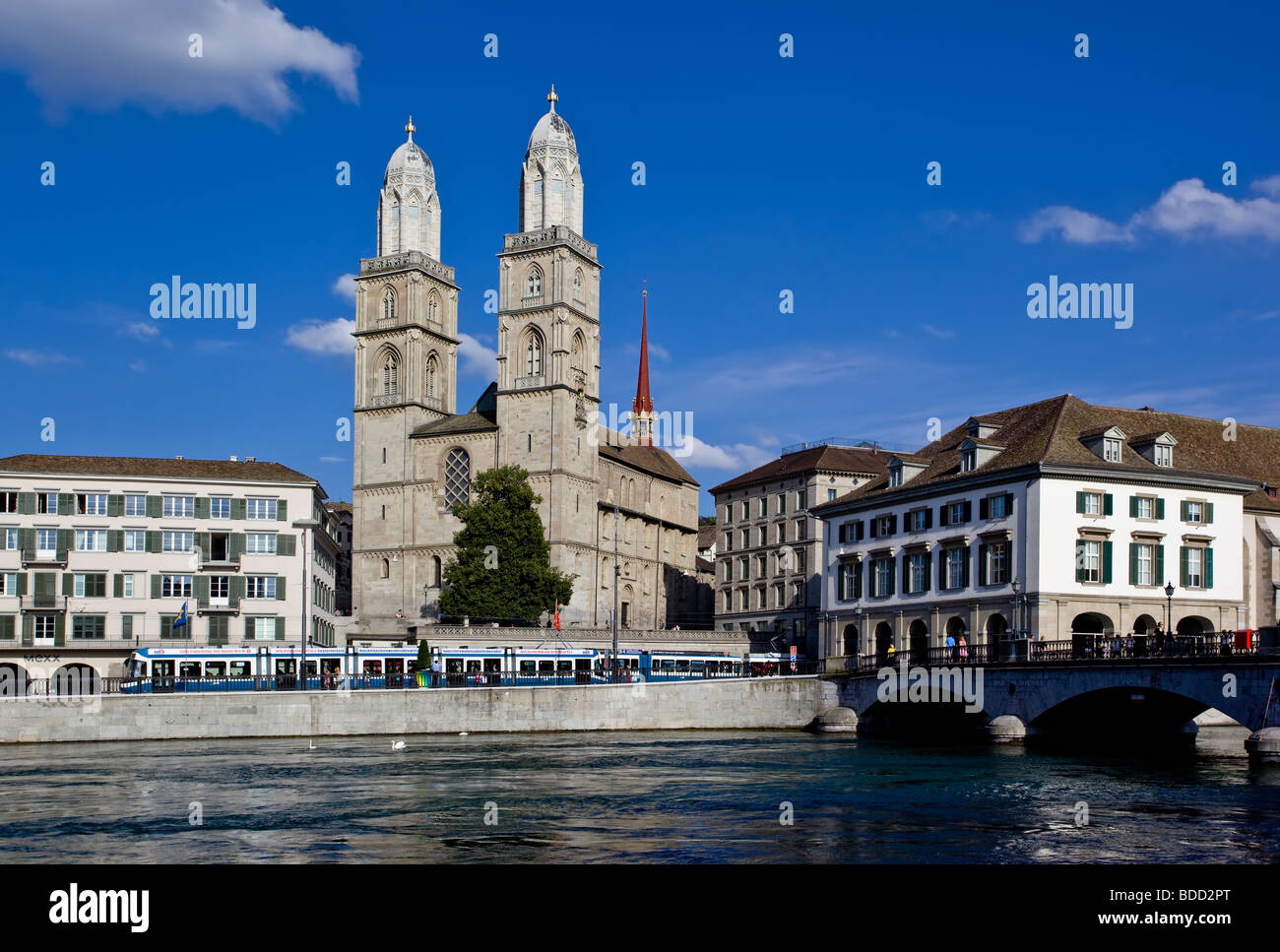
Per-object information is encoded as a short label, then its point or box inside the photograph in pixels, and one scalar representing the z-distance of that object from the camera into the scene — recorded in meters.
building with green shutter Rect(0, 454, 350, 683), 72.00
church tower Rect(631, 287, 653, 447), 167.38
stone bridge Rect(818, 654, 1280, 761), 41.28
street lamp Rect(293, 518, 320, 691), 59.22
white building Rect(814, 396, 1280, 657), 61.19
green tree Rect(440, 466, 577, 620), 89.19
